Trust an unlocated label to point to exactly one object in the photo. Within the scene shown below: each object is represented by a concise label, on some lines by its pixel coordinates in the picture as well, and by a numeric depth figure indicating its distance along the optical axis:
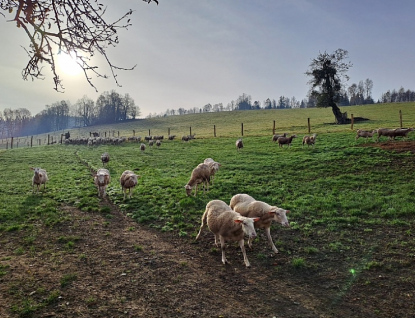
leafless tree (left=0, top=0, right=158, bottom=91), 4.09
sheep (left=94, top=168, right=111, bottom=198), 14.45
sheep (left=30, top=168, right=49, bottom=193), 15.45
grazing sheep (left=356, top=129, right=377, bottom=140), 25.08
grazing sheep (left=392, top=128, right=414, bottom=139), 22.89
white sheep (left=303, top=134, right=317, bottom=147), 24.89
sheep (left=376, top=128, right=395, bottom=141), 23.31
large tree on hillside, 49.62
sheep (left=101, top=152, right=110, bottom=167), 24.66
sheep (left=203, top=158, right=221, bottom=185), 16.17
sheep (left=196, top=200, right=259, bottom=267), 7.34
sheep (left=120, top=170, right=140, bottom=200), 14.06
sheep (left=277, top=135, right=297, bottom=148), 26.55
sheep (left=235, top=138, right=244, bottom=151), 27.75
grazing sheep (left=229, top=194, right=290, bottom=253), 8.26
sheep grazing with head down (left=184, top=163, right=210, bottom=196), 14.18
